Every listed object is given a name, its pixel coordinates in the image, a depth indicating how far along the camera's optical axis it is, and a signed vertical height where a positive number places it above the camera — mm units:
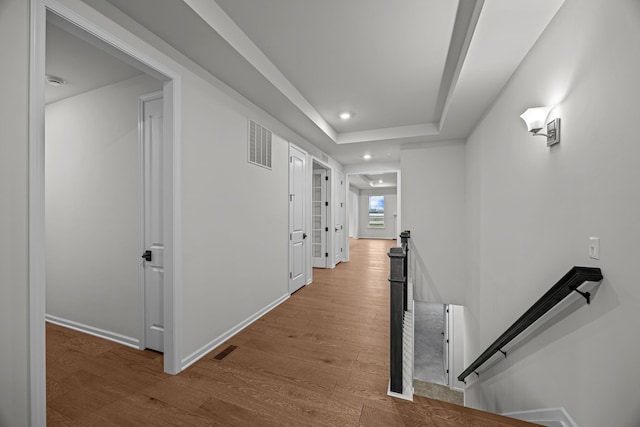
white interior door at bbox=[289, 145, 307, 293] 4102 -103
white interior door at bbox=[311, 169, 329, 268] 5953 -90
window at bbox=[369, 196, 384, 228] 12742 +101
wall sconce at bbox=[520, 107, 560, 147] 1607 +615
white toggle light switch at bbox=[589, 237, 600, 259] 1252 -170
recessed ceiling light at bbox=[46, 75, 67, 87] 2516 +1356
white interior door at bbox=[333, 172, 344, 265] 6355 -227
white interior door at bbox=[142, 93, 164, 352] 2340 -96
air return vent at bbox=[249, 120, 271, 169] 3025 +871
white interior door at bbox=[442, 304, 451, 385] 4500 -2449
